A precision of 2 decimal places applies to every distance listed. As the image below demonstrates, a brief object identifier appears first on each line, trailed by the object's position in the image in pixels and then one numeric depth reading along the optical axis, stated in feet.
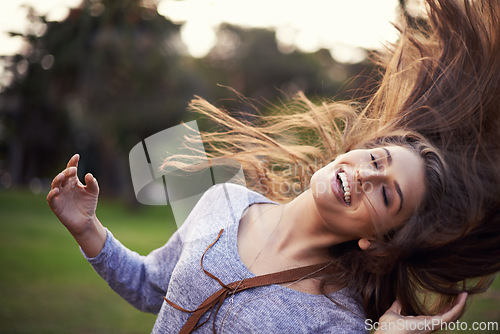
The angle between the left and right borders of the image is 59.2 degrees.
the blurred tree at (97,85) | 51.70
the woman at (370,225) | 6.59
